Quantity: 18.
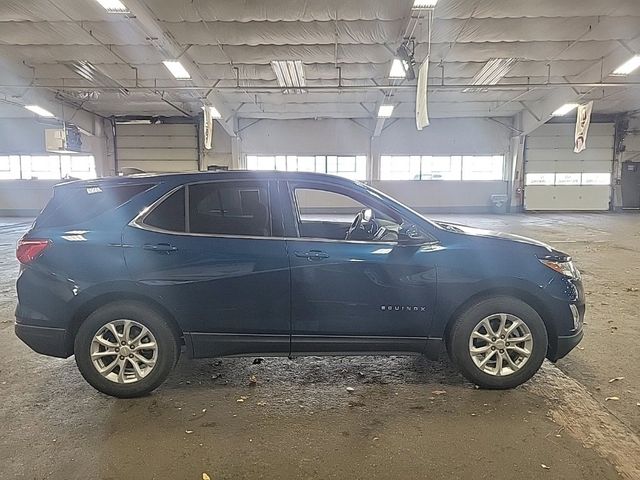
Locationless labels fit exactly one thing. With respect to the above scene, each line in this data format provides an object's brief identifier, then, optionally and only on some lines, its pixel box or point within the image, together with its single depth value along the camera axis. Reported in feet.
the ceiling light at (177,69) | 36.47
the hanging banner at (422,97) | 26.45
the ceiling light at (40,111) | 51.84
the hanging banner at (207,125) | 50.11
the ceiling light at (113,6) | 26.12
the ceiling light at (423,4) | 26.07
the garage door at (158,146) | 68.44
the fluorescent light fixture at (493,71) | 40.65
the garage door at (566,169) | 70.90
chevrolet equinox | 9.95
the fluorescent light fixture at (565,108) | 53.09
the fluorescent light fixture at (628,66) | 37.50
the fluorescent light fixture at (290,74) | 39.70
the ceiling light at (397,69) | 35.04
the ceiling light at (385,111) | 55.11
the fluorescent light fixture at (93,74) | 42.06
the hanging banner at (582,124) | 46.68
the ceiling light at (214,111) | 50.60
